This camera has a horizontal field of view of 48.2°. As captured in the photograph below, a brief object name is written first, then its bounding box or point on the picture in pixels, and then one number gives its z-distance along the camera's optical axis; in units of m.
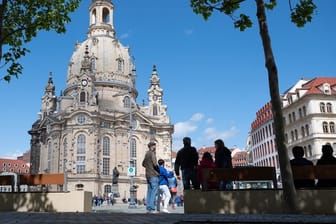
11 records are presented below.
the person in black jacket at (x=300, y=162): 10.17
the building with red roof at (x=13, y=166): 112.56
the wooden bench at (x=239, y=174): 10.34
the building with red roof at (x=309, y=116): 52.56
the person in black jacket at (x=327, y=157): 10.59
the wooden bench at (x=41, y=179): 12.69
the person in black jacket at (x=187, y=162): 12.02
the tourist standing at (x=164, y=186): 12.10
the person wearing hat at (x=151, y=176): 11.73
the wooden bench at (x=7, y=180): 12.92
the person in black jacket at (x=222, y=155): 12.11
